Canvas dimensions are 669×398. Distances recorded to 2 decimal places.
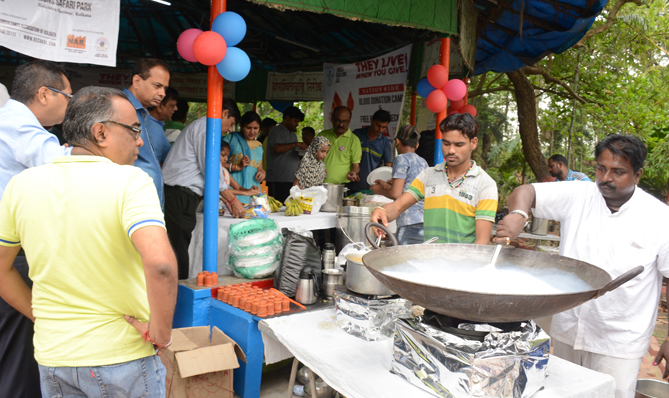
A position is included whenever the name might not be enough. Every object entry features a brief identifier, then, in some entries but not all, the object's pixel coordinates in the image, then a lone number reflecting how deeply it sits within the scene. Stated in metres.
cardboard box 2.60
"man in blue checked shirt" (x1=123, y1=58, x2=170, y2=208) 3.14
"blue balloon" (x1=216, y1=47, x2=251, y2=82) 3.33
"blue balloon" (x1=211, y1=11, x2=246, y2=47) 3.27
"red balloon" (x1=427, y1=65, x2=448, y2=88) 5.04
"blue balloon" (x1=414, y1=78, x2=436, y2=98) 5.45
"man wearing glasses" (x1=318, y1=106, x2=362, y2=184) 5.23
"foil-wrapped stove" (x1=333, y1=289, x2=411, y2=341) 2.13
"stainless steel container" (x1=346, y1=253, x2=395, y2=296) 2.16
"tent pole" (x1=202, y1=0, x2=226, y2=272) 3.43
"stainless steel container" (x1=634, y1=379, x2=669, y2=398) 2.70
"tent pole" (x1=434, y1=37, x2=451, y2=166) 5.10
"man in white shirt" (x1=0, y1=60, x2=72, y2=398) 1.94
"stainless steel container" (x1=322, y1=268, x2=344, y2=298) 3.12
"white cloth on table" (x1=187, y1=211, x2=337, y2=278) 3.87
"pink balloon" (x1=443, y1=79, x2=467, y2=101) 5.11
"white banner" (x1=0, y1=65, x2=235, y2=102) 8.97
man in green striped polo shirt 2.57
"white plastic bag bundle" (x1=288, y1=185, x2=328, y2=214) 4.37
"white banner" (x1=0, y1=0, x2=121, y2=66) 2.99
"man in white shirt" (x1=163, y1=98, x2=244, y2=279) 3.60
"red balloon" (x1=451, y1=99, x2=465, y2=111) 6.27
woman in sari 4.51
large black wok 1.27
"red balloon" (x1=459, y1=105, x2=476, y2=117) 6.14
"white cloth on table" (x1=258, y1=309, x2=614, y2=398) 1.65
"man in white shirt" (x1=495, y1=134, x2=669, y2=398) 2.01
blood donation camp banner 6.22
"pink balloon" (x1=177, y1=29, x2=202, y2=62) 3.47
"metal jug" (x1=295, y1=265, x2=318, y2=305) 3.20
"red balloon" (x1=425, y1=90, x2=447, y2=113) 5.09
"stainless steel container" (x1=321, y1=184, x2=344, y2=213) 4.60
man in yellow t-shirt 1.32
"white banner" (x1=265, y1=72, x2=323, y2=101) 8.66
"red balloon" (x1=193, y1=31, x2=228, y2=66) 3.18
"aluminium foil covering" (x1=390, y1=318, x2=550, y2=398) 1.44
